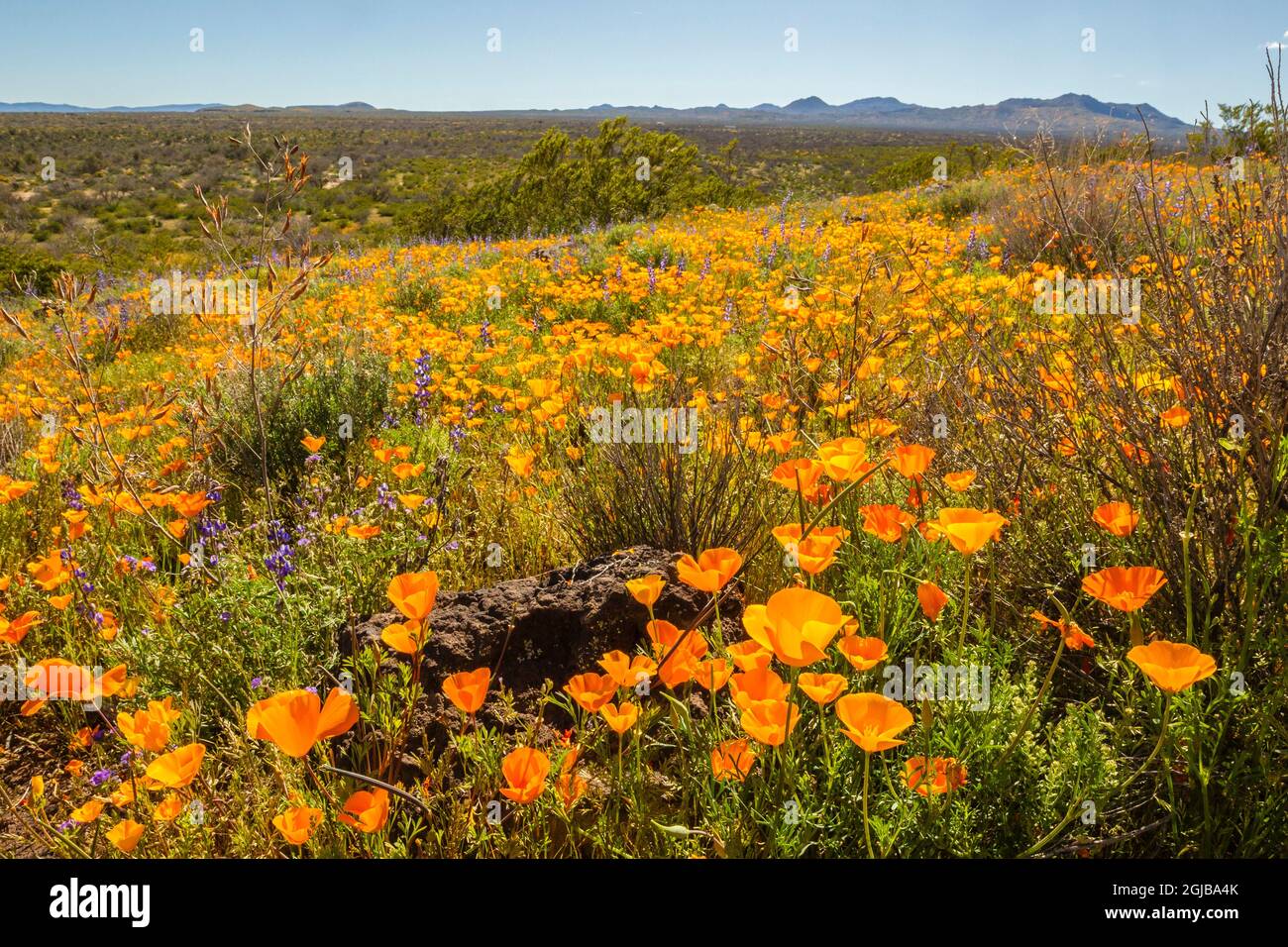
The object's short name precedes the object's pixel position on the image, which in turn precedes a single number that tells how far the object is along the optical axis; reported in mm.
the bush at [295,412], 2856
